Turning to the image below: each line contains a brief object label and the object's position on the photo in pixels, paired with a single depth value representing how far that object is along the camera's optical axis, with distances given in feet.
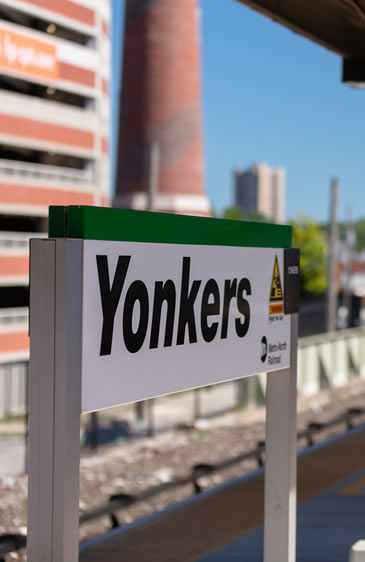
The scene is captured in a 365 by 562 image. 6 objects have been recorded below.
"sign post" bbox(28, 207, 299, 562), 9.89
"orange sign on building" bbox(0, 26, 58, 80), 161.89
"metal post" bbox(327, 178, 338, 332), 104.53
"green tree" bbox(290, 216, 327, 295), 286.87
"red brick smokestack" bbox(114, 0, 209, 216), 193.67
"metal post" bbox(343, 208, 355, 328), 156.82
